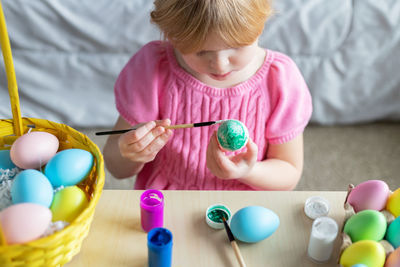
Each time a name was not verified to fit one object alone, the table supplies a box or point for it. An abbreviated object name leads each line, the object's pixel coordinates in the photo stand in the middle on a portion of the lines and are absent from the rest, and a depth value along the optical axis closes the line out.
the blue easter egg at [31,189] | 0.66
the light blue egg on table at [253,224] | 0.74
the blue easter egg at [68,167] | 0.72
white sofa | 1.71
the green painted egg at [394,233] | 0.68
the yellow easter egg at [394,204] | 0.73
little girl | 1.03
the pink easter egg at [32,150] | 0.74
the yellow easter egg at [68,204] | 0.67
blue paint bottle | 0.67
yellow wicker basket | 0.59
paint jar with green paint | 0.79
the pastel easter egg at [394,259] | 0.63
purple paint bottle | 0.75
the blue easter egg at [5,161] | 0.78
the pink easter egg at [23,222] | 0.60
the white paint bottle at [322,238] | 0.71
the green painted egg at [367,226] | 0.69
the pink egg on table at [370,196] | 0.74
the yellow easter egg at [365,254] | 0.64
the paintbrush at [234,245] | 0.72
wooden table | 0.74
